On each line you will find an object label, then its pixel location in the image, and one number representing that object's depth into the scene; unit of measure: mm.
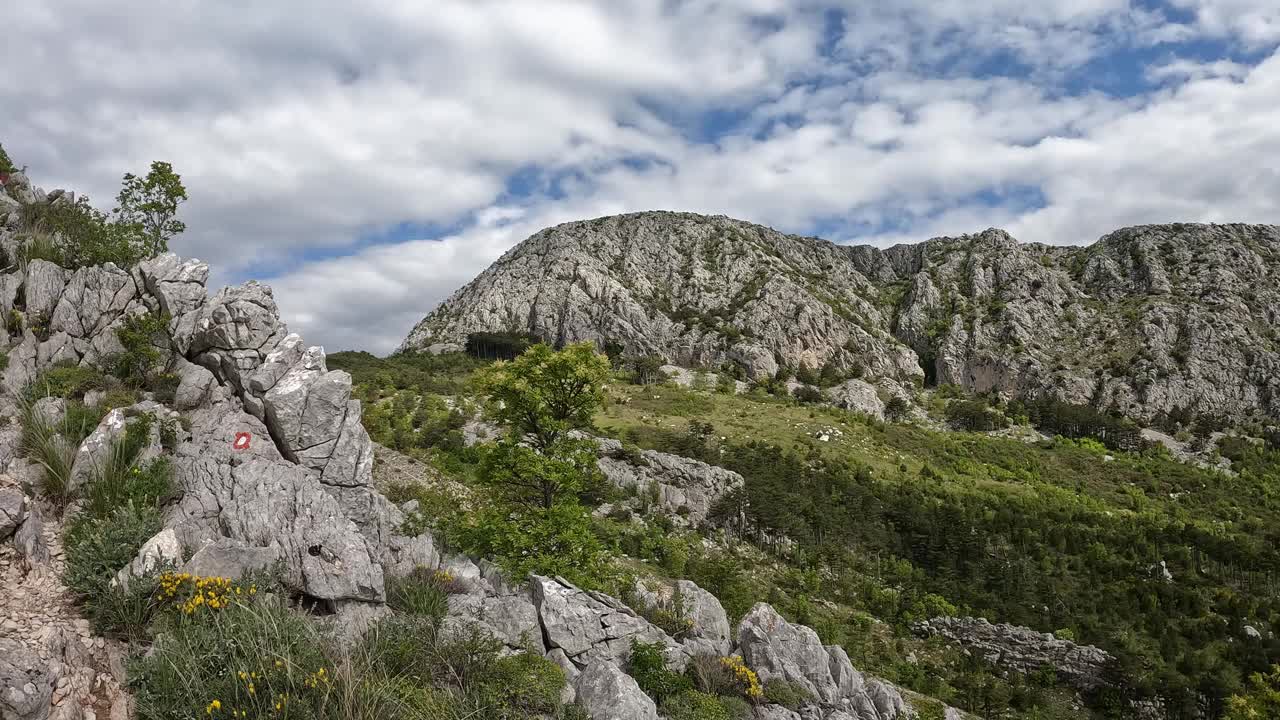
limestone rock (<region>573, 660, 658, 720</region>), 10398
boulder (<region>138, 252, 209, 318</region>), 17016
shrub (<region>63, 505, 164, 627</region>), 8734
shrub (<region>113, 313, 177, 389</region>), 15258
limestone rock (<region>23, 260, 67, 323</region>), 16094
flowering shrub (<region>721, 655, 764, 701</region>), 12922
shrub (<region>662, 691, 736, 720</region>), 11492
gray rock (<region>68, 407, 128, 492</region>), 11469
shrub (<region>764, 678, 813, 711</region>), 13172
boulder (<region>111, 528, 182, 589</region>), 9211
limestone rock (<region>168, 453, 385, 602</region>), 10766
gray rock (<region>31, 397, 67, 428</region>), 12375
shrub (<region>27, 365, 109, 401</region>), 13953
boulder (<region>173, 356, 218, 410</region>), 14633
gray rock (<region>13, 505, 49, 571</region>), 9391
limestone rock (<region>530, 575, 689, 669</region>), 12875
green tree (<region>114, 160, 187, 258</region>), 22672
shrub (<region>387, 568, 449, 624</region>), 11383
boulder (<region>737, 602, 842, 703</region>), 14492
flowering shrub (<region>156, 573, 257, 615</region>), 8805
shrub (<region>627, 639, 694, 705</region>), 12148
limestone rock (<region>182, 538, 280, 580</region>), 9789
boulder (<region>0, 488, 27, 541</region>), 9422
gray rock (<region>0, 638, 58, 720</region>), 6582
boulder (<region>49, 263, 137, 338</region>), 16203
